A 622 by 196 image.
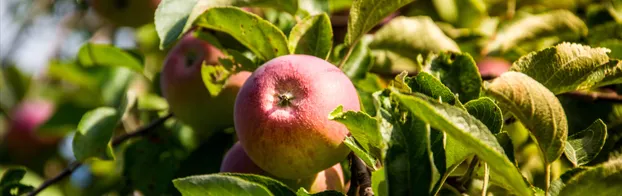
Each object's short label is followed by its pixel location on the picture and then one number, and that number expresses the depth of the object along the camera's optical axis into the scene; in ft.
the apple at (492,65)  3.62
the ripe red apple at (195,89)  3.22
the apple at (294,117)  2.79
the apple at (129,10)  3.89
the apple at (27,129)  5.65
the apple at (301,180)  2.97
